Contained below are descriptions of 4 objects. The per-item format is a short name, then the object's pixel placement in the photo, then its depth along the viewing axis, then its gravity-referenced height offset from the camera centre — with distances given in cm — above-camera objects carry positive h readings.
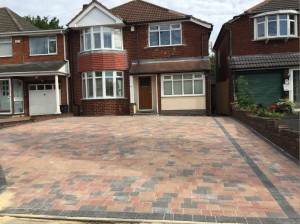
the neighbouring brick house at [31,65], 1714 +262
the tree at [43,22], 3198 +1035
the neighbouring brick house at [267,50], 1462 +288
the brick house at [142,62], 1568 +252
